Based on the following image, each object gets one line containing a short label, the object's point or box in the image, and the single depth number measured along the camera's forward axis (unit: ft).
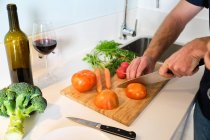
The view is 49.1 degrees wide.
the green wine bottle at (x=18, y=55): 2.72
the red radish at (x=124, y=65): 3.29
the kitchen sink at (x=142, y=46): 4.79
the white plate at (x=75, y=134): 2.10
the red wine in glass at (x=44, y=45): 3.01
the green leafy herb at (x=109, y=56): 3.52
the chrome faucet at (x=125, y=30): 4.77
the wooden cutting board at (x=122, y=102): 2.49
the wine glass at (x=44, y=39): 3.03
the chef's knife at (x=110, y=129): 2.20
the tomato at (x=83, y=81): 2.83
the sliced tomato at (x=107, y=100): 2.54
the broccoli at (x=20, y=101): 2.23
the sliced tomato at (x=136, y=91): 2.78
